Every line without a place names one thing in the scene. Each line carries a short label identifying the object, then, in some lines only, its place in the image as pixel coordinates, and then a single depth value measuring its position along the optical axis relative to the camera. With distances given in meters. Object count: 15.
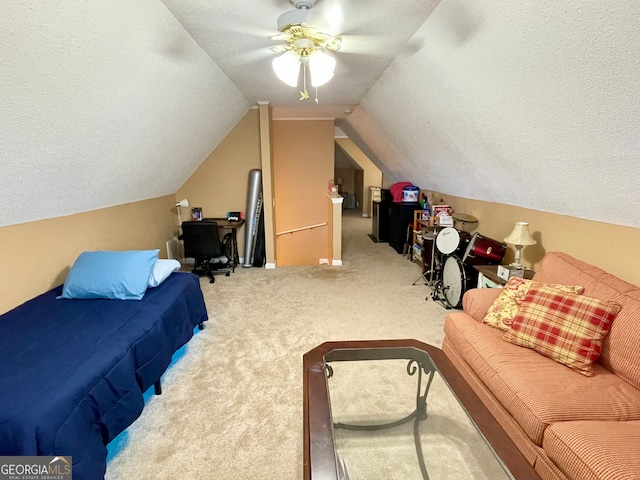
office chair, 3.99
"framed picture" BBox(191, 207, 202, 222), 4.80
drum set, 3.09
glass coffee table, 1.27
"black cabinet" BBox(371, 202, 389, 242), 6.19
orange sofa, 1.23
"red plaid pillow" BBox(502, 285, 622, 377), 1.66
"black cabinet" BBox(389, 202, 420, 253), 5.37
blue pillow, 2.29
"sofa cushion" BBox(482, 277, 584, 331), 2.04
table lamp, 2.56
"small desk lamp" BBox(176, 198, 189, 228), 4.52
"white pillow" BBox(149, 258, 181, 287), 2.51
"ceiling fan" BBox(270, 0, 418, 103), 1.66
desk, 4.50
